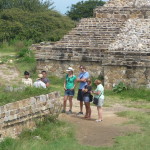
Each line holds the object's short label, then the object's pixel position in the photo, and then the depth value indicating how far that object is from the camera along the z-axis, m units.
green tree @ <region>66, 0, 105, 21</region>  66.88
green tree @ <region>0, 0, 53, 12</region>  50.46
